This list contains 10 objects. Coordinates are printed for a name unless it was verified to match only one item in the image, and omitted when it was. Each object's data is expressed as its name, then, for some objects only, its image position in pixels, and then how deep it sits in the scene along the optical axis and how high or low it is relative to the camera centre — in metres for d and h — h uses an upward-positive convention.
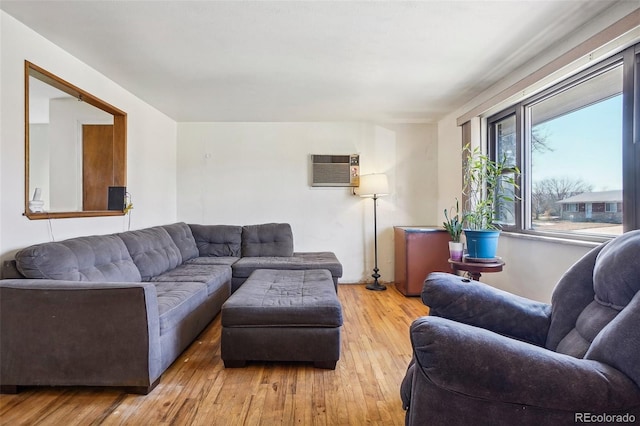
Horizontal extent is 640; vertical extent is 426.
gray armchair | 0.83 -0.44
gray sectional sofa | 1.69 -0.62
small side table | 2.34 -0.40
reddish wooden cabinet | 3.68 -0.49
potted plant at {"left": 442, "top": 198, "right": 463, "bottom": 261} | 2.75 -0.17
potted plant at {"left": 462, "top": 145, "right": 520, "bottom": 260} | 2.44 +0.10
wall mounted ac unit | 4.26 +0.59
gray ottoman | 2.00 -0.77
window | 1.79 +0.42
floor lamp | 3.94 +0.32
